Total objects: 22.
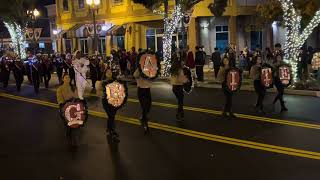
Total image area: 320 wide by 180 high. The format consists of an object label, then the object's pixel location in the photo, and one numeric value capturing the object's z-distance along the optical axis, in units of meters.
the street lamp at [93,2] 18.94
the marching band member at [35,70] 15.20
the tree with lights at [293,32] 13.32
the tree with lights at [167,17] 18.07
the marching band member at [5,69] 17.32
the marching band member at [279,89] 9.58
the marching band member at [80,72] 11.69
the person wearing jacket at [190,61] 16.14
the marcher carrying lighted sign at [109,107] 7.46
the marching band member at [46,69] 16.65
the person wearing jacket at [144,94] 7.92
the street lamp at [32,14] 27.64
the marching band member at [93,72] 15.43
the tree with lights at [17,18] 27.58
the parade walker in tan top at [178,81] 8.85
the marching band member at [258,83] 9.50
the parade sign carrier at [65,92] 7.30
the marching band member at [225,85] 9.03
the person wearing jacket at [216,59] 16.77
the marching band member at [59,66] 17.57
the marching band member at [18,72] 16.18
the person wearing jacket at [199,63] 16.45
